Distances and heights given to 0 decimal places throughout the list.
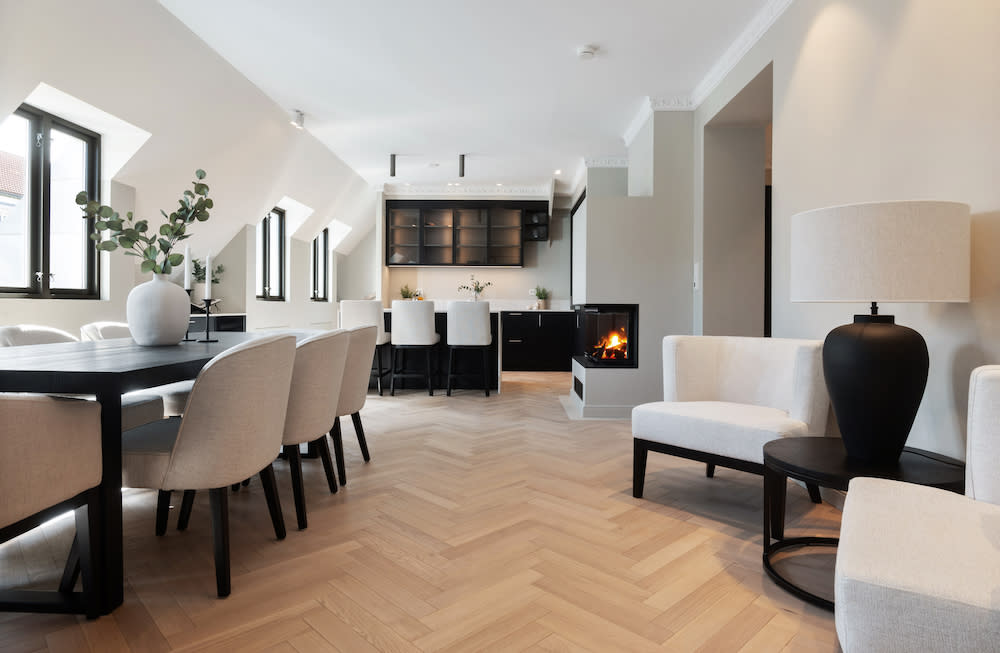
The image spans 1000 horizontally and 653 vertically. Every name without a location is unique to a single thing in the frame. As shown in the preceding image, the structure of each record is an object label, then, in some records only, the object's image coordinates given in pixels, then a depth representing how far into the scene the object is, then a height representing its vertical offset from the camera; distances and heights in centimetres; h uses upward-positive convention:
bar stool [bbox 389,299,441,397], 555 -4
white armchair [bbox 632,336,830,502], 221 -38
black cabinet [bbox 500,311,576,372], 796 -28
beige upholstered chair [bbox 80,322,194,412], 273 -34
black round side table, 159 -44
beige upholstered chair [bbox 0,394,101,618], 126 -38
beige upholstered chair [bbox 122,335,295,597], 158 -35
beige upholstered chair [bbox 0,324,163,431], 229 -34
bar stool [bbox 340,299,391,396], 560 +9
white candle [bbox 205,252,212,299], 264 +20
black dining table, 143 -17
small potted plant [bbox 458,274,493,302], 873 +57
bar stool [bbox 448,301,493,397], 558 -3
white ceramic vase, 227 +5
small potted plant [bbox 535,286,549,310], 862 +42
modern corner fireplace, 470 -12
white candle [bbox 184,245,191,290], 257 +27
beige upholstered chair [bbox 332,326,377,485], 270 -28
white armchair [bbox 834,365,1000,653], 88 -43
